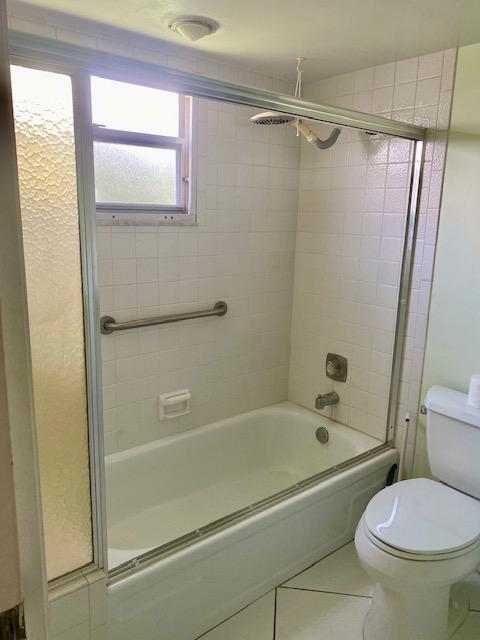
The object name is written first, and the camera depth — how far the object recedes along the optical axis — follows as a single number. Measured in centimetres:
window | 205
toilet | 159
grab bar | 213
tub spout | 261
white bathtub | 160
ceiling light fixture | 170
